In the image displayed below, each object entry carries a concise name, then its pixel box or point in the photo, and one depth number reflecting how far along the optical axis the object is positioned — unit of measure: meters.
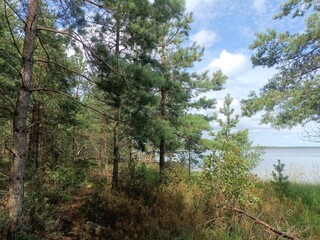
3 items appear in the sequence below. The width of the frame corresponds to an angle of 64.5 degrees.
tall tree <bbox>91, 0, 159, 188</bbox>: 4.32
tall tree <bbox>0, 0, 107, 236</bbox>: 4.12
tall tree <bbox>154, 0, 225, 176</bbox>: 9.38
